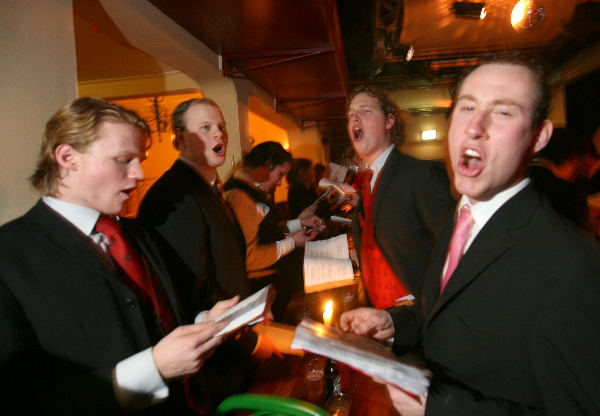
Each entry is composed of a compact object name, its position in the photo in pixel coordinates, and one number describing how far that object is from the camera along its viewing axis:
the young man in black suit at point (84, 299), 1.05
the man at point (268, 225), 2.74
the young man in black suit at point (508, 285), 0.80
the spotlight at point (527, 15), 3.98
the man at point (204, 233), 1.83
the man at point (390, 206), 1.91
